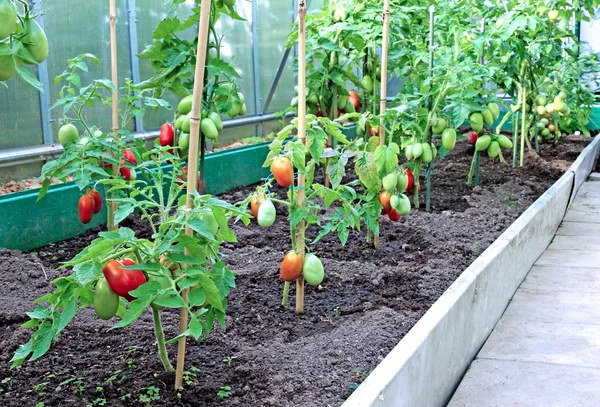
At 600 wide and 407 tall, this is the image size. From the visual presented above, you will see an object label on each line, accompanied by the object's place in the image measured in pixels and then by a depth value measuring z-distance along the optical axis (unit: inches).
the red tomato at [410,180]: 164.7
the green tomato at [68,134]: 122.7
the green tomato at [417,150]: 164.1
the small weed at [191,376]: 82.5
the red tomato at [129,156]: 131.0
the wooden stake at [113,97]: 126.3
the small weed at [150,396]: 77.4
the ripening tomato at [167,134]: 140.7
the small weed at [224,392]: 80.5
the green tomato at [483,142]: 196.3
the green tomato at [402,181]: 133.8
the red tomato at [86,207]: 127.4
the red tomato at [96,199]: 129.6
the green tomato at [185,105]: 116.3
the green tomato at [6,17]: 36.2
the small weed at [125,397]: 77.6
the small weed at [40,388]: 78.6
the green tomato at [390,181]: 131.3
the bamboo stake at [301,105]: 98.2
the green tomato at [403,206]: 135.0
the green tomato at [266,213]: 92.7
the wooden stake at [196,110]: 71.0
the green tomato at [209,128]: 115.3
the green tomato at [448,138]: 165.2
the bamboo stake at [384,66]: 133.6
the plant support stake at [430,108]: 169.9
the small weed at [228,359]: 89.5
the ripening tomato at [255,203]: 99.7
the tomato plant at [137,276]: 65.2
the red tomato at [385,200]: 134.6
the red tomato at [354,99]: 204.8
